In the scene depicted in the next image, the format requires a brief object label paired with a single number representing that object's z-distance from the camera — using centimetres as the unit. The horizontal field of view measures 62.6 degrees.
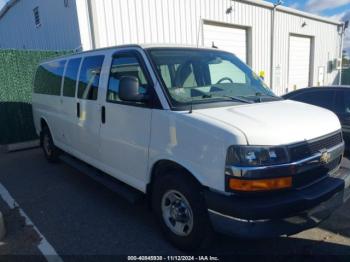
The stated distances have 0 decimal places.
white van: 235
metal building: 796
